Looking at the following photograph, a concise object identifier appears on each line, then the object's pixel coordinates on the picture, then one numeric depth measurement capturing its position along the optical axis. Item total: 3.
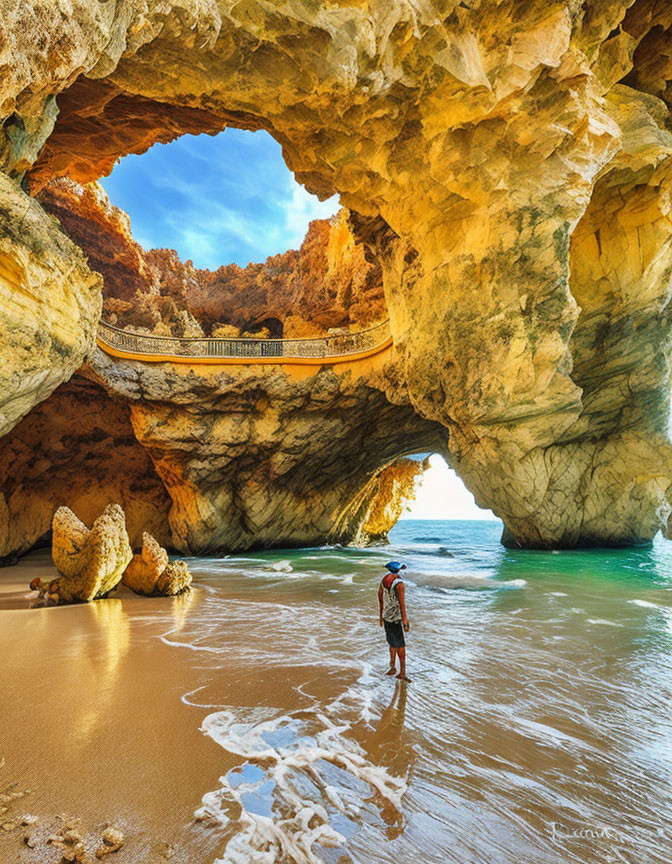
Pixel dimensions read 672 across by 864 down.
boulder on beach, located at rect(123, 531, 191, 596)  7.64
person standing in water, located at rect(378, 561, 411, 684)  3.96
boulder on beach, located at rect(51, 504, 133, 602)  6.90
